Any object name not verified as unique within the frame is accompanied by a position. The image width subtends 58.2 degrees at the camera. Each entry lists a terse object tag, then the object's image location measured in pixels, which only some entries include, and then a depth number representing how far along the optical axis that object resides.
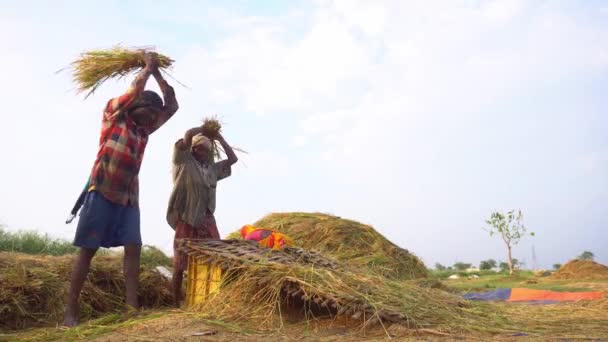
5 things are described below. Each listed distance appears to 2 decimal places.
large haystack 7.46
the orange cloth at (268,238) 4.97
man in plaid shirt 3.76
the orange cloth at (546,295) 5.71
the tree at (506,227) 15.38
